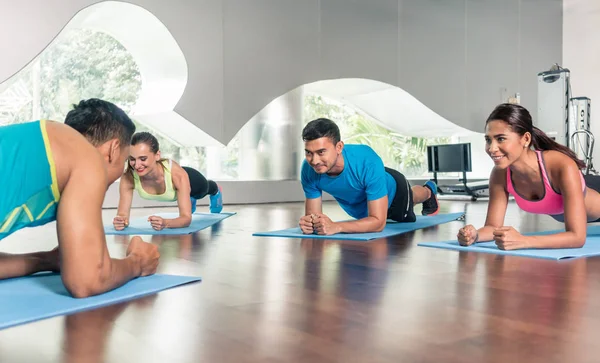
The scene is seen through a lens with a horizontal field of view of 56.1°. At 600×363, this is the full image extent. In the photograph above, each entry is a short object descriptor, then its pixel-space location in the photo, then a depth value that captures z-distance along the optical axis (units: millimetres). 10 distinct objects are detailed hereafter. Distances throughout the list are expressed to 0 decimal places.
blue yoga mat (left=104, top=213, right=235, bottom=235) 3252
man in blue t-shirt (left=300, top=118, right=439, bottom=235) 2734
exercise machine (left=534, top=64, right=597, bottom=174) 8055
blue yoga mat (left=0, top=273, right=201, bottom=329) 1319
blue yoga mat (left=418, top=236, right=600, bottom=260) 2229
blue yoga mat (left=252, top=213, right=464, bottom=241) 2938
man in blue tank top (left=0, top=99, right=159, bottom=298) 1307
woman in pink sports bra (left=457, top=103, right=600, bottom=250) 2256
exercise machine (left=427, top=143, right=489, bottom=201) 7129
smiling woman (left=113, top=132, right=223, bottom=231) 3203
